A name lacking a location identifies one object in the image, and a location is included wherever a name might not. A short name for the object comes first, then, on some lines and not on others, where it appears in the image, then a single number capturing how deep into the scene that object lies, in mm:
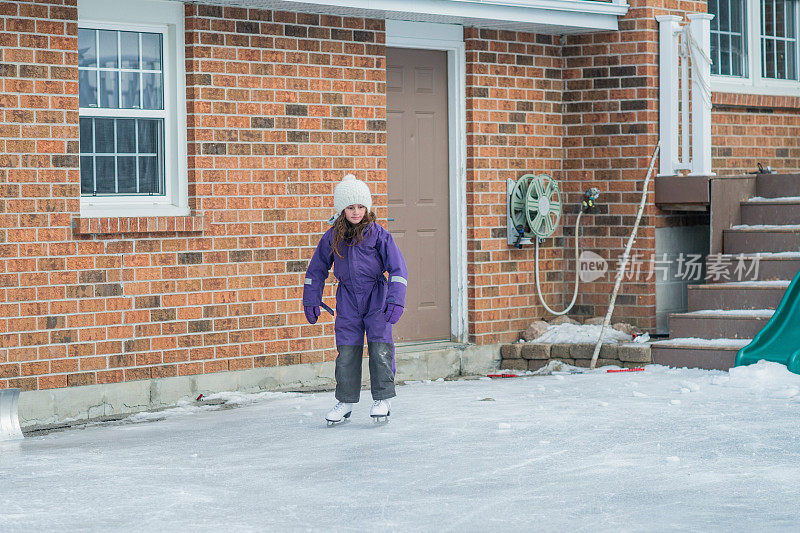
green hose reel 11812
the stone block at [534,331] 11875
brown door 11367
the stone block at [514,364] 11638
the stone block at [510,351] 11656
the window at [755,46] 13000
